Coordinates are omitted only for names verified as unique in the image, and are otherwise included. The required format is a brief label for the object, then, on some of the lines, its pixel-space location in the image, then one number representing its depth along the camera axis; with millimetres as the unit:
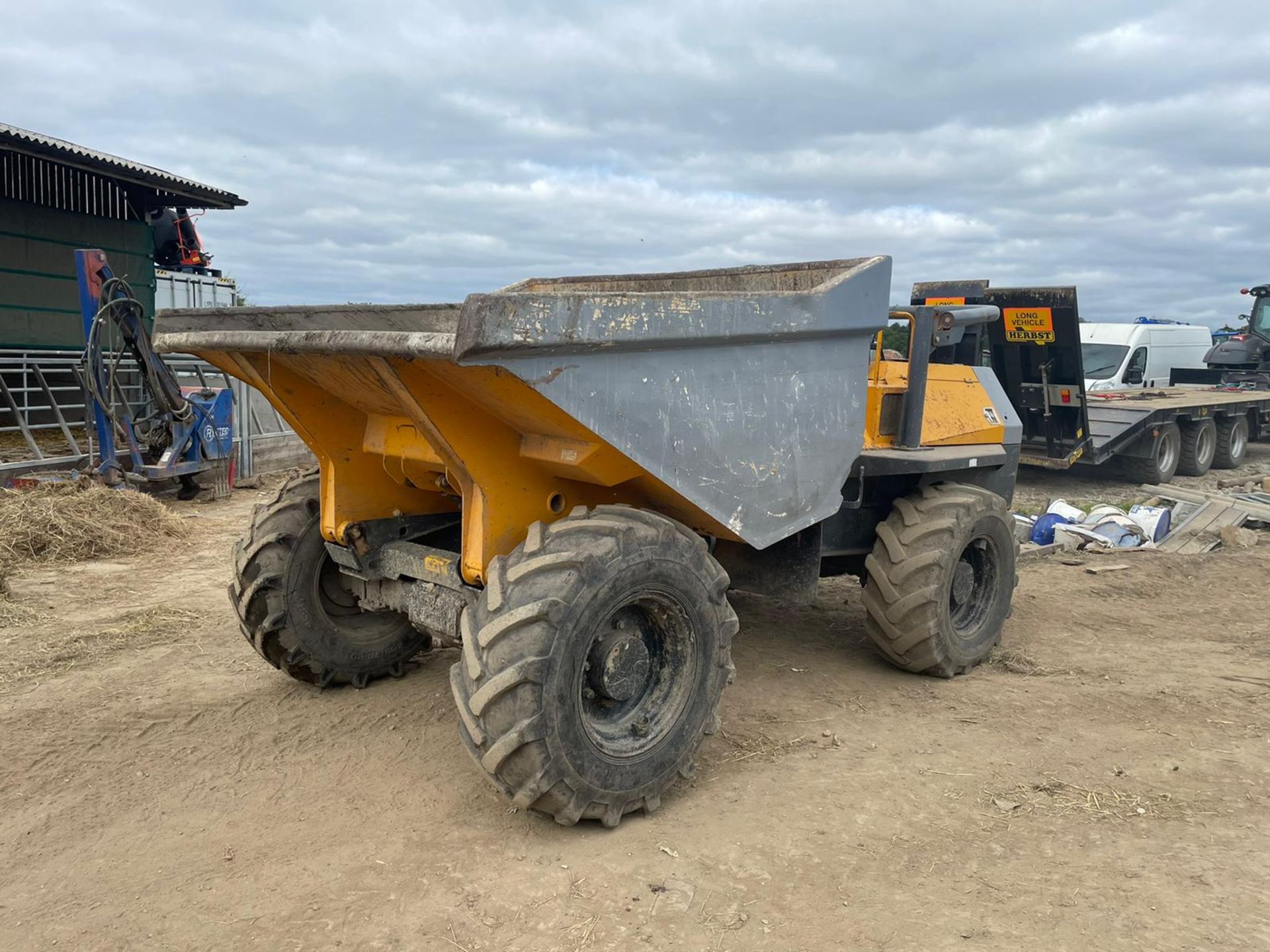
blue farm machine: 9438
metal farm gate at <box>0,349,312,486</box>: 10422
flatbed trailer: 10898
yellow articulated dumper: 3088
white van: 15961
